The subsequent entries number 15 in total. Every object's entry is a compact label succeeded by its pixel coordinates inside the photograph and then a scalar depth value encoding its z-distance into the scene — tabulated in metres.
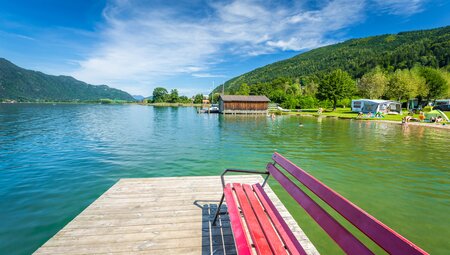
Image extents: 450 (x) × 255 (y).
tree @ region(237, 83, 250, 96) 103.43
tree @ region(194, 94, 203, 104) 158.50
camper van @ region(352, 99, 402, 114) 51.53
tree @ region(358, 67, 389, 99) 64.69
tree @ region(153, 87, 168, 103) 186.20
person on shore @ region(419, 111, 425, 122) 37.99
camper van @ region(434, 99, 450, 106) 60.93
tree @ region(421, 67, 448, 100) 58.44
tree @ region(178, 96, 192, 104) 164.48
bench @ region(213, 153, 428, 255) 1.87
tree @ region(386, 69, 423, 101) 57.03
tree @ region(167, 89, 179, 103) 165.62
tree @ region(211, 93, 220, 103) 134.88
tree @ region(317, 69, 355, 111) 65.69
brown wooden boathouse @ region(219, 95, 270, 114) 61.53
